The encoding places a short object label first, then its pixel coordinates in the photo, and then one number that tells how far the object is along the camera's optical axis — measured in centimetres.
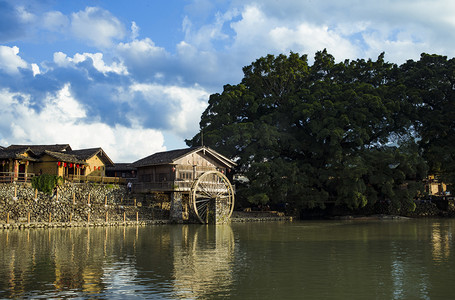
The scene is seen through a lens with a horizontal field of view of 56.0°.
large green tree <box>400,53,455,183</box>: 4228
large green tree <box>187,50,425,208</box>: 3947
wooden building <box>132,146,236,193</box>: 3519
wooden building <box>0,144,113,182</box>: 3225
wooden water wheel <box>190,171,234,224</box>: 3416
